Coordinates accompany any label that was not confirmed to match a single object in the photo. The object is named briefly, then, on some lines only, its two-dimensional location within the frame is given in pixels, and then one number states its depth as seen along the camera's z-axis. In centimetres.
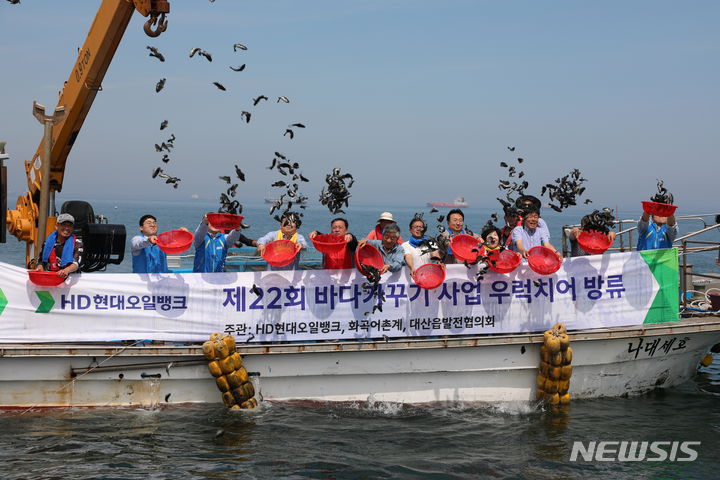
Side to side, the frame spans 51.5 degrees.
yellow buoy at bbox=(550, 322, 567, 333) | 1024
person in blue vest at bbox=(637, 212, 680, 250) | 1121
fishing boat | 988
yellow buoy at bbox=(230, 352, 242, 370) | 972
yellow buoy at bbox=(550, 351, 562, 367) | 1009
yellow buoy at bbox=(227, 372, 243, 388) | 968
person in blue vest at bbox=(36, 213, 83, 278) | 1002
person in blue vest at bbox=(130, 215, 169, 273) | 1022
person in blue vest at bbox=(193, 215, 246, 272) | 1045
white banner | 1002
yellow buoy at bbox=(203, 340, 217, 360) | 969
